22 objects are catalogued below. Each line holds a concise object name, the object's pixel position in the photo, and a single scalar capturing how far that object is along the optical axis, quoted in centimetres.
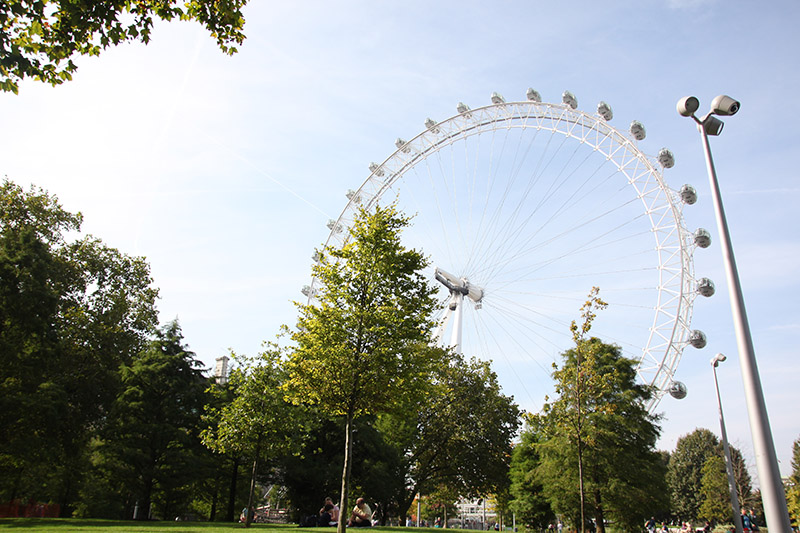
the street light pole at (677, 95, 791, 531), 764
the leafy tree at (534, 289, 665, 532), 2159
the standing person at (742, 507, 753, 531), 3834
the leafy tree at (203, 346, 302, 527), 2384
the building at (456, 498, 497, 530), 10575
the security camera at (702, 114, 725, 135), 997
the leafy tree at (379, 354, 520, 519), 3666
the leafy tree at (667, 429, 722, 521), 8481
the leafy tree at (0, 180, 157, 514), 2522
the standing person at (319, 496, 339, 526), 1995
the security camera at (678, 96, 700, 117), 979
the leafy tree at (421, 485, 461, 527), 4168
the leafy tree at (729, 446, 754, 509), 6475
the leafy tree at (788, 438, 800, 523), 4544
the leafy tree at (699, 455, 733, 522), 6756
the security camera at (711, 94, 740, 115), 947
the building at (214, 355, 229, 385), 9769
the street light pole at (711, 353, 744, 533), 2234
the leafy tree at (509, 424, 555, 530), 3772
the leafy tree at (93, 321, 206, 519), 3008
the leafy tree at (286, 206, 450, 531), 1673
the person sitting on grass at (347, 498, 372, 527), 1750
